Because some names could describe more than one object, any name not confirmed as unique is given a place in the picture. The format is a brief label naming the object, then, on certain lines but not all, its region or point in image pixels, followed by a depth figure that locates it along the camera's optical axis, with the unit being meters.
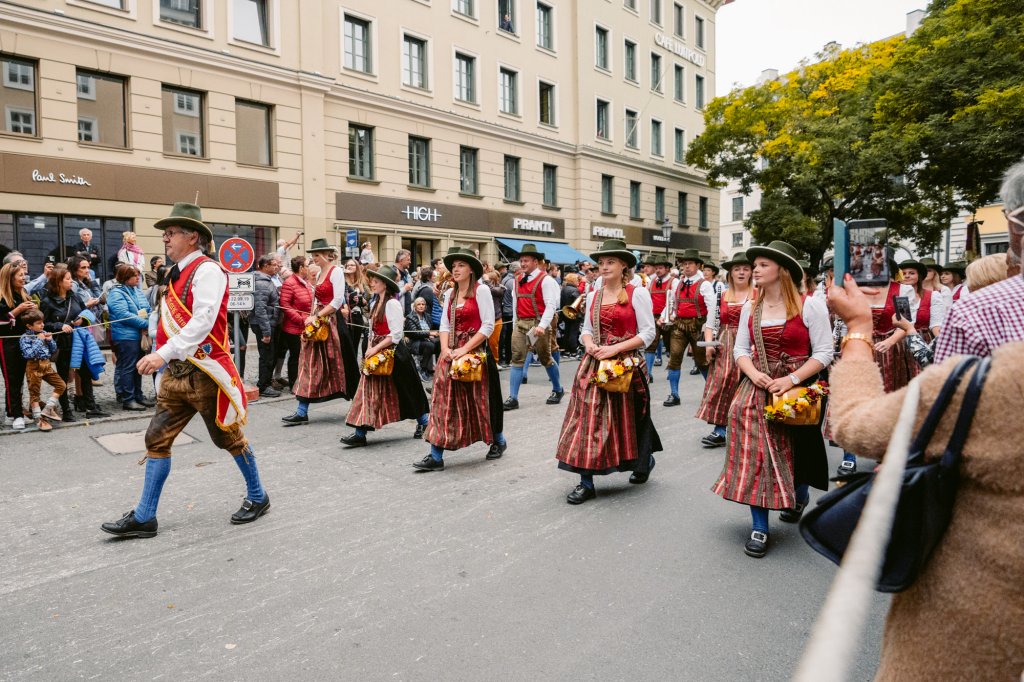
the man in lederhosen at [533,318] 9.41
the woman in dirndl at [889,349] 6.45
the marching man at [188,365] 4.60
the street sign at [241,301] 9.93
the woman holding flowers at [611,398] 5.36
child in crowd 7.80
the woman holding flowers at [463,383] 6.35
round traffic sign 9.85
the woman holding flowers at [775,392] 4.40
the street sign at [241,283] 10.07
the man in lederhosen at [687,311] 10.01
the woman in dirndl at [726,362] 7.16
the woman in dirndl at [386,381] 7.15
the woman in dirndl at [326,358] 8.34
